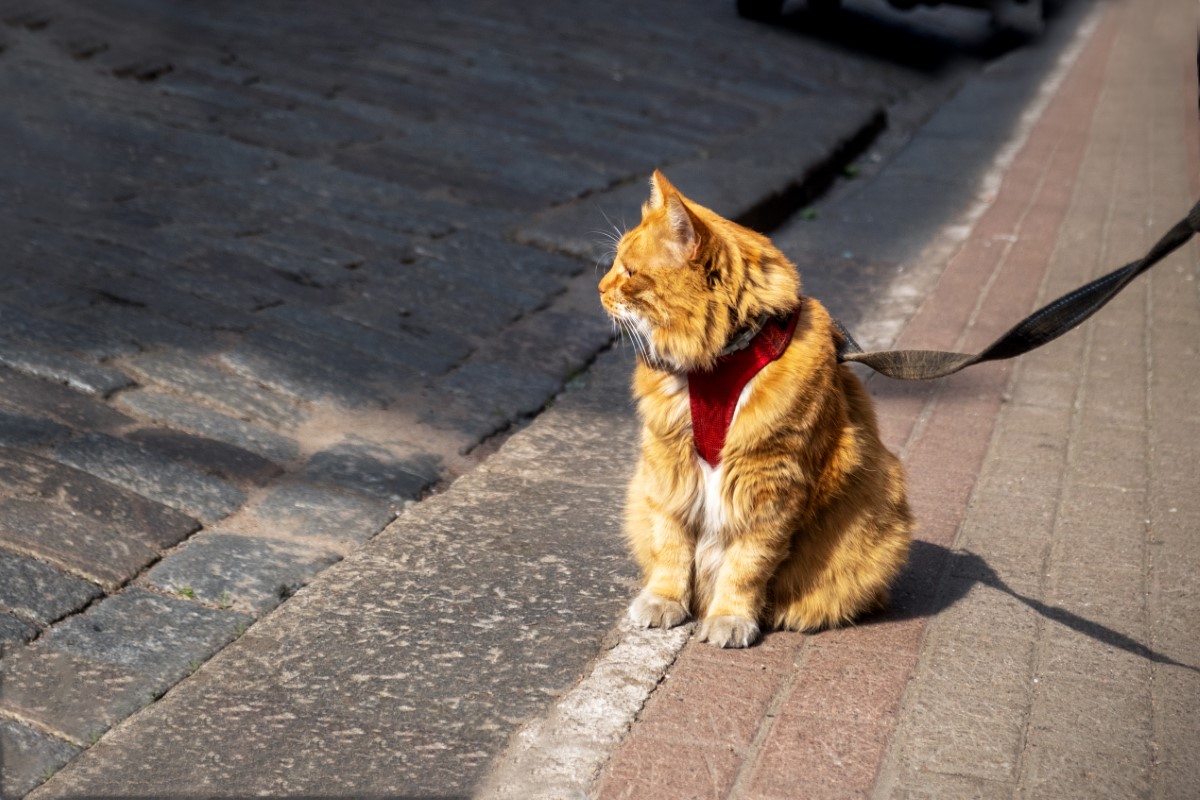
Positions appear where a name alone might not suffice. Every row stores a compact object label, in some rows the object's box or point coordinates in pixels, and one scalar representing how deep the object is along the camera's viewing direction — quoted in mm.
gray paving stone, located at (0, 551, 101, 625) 2592
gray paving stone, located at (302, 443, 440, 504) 3381
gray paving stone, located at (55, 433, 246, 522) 3133
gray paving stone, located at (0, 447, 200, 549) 2959
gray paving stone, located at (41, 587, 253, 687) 2516
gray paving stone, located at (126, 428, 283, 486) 3314
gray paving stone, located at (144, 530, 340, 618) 2791
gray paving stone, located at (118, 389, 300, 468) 3475
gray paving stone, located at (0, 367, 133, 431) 3346
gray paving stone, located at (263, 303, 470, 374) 4156
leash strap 2074
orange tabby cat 2465
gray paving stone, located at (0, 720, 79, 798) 2131
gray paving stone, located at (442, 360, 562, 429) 3965
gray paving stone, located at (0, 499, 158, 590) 2770
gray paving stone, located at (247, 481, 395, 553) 3117
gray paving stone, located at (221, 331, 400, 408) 3840
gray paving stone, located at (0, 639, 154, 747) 2307
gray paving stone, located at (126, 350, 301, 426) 3662
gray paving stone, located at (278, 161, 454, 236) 5258
